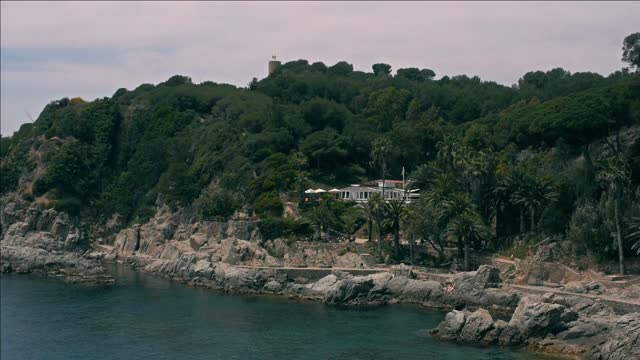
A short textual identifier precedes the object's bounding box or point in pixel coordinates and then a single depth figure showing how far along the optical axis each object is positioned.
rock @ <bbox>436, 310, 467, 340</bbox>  59.66
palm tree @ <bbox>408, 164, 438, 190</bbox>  91.12
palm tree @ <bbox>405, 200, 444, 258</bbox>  78.62
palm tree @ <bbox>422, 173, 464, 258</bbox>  77.72
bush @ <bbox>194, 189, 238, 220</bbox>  99.75
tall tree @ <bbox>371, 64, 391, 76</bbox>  168.09
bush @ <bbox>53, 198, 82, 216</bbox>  118.75
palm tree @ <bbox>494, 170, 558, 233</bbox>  77.81
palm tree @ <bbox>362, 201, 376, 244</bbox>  82.25
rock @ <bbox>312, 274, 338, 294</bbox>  76.43
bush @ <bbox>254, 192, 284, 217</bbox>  96.88
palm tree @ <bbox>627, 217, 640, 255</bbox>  67.13
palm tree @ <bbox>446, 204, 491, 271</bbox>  76.12
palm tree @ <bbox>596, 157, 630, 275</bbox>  69.00
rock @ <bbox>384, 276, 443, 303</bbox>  72.44
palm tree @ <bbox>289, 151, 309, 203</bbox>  99.38
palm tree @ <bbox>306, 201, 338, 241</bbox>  90.06
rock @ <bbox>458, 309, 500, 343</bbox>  58.72
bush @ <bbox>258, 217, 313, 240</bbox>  91.06
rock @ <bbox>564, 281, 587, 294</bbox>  67.24
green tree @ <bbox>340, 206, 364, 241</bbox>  89.99
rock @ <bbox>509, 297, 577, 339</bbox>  57.47
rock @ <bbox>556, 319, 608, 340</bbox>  56.62
